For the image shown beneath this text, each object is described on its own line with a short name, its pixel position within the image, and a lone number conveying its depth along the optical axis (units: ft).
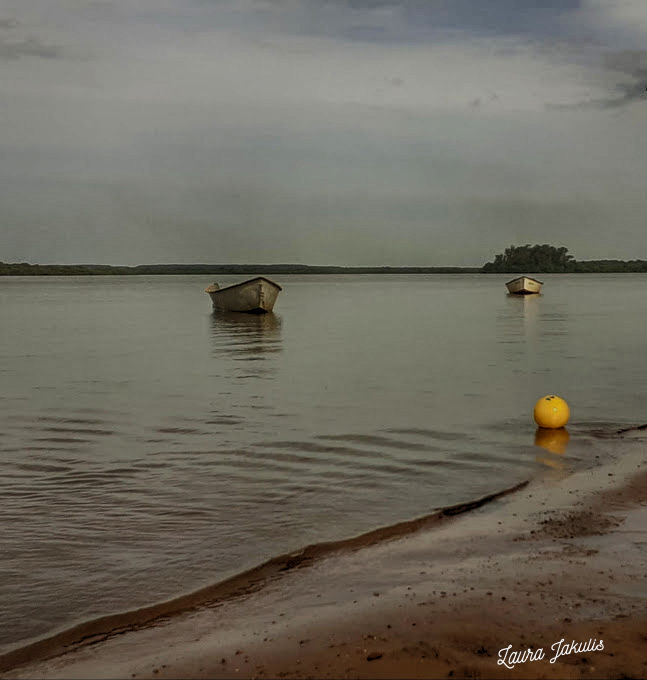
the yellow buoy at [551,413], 44.73
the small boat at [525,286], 289.31
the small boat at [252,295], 165.07
